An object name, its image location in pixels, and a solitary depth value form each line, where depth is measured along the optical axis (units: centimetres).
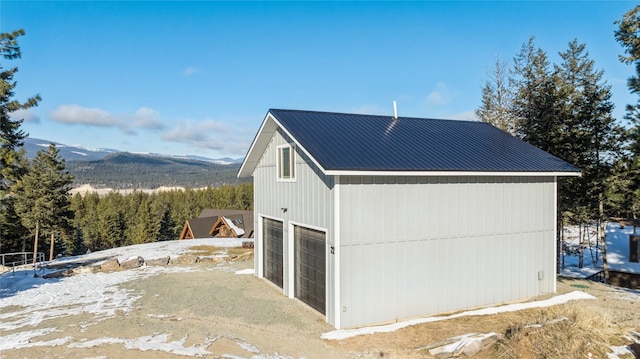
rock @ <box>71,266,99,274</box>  1614
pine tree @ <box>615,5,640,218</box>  1174
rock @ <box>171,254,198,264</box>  1806
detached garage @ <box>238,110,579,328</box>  934
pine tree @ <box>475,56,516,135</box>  2441
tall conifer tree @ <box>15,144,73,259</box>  3012
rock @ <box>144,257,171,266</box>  1764
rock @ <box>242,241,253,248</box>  2327
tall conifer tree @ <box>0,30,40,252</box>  1042
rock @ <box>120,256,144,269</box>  1697
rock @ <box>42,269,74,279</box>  1535
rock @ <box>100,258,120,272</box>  1655
